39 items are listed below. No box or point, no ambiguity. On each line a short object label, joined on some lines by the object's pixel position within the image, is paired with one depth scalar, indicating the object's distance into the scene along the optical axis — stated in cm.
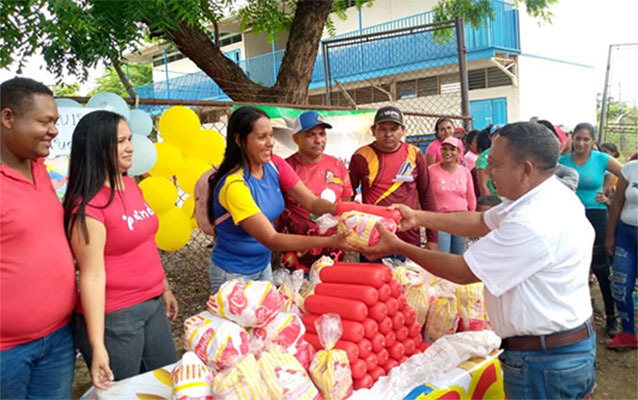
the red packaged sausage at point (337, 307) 211
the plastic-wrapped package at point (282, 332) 201
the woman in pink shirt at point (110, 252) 188
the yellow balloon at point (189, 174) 409
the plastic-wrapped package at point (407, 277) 281
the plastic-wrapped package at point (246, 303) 196
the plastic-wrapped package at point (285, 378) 177
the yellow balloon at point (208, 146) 417
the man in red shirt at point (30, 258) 170
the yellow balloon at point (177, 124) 405
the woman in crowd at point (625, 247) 391
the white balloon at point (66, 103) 319
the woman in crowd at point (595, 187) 447
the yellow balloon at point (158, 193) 379
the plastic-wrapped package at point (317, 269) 283
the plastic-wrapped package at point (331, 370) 191
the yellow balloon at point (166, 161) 399
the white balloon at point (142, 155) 350
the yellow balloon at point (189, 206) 416
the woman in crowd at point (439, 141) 589
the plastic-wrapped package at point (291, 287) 247
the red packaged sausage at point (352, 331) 207
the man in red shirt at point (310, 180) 367
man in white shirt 180
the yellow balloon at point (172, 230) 395
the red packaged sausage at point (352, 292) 216
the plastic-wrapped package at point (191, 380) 172
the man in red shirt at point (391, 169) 400
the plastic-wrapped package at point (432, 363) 204
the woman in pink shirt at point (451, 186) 491
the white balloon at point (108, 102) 335
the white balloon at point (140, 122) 365
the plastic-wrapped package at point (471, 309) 269
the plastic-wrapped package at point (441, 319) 265
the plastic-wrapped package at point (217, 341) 183
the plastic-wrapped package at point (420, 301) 265
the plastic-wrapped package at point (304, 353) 202
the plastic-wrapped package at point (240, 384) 171
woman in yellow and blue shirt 252
